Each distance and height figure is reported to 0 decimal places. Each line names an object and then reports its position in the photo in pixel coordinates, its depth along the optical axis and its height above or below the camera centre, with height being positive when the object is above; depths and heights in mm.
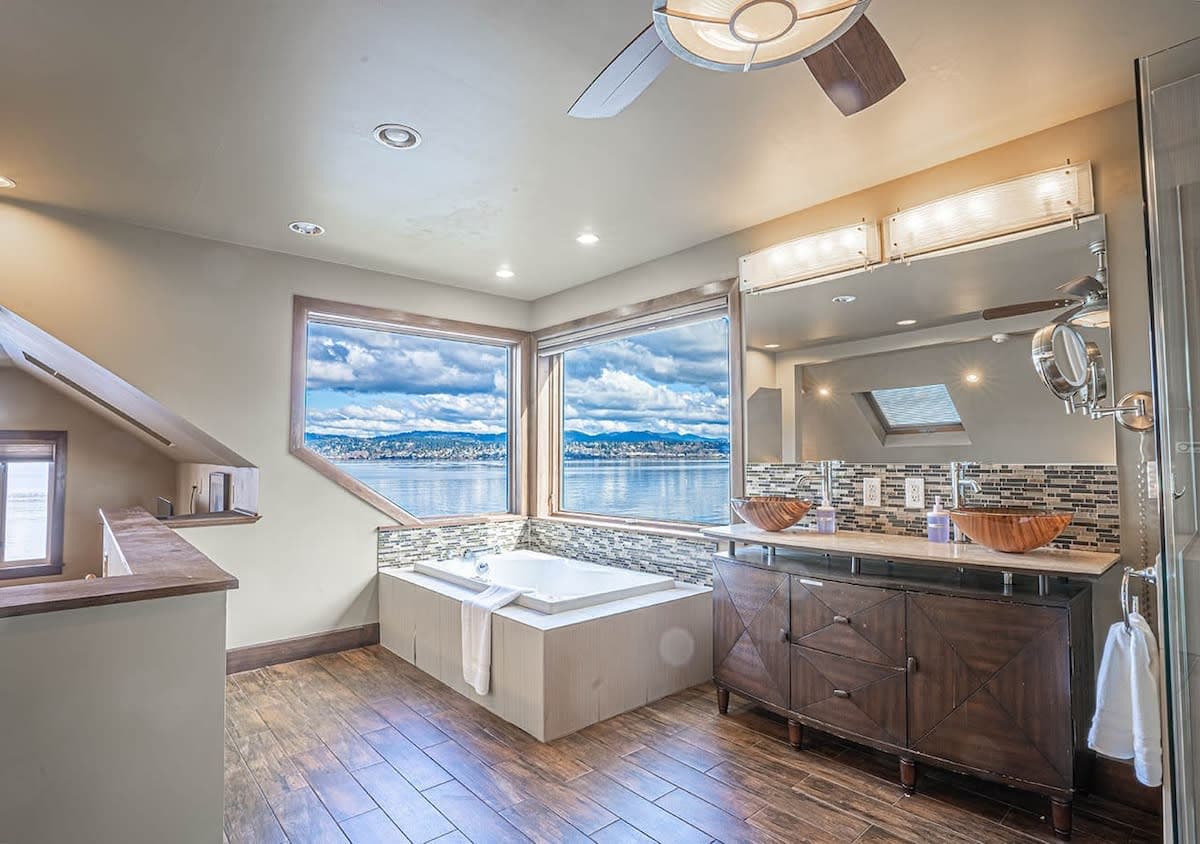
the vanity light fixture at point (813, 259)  3105 +1006
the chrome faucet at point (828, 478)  3285 -131
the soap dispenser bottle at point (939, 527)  2746 -325
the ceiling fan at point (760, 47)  1393 +973
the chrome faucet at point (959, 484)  2781 -143
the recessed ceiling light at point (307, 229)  3623 +1313
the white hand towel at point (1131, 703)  1937 -799
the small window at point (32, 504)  5465 -393
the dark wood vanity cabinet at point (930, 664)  2139 -804
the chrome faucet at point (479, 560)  4128 -735
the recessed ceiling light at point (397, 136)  2547 +1305
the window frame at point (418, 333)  4184 +613
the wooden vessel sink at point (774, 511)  3152 -292
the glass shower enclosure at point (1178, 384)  1098 +115
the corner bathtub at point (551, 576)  3629 -777
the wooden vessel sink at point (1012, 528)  2316 -286
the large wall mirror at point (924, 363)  2586 +430
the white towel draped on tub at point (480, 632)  3188 -905
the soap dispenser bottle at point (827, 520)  3145 -332
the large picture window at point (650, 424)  4105 +214
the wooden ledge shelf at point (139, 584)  1550 -337
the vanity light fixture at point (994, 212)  2479 +1006
